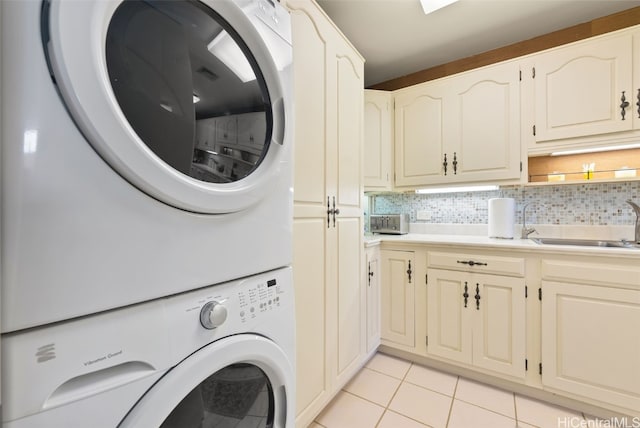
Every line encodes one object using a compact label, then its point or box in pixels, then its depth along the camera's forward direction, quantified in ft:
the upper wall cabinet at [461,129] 6.04
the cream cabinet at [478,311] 5.18
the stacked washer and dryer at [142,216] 1.17
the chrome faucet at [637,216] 5.08
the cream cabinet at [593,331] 4.33
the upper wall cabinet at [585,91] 4.98
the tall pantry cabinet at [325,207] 3.86
